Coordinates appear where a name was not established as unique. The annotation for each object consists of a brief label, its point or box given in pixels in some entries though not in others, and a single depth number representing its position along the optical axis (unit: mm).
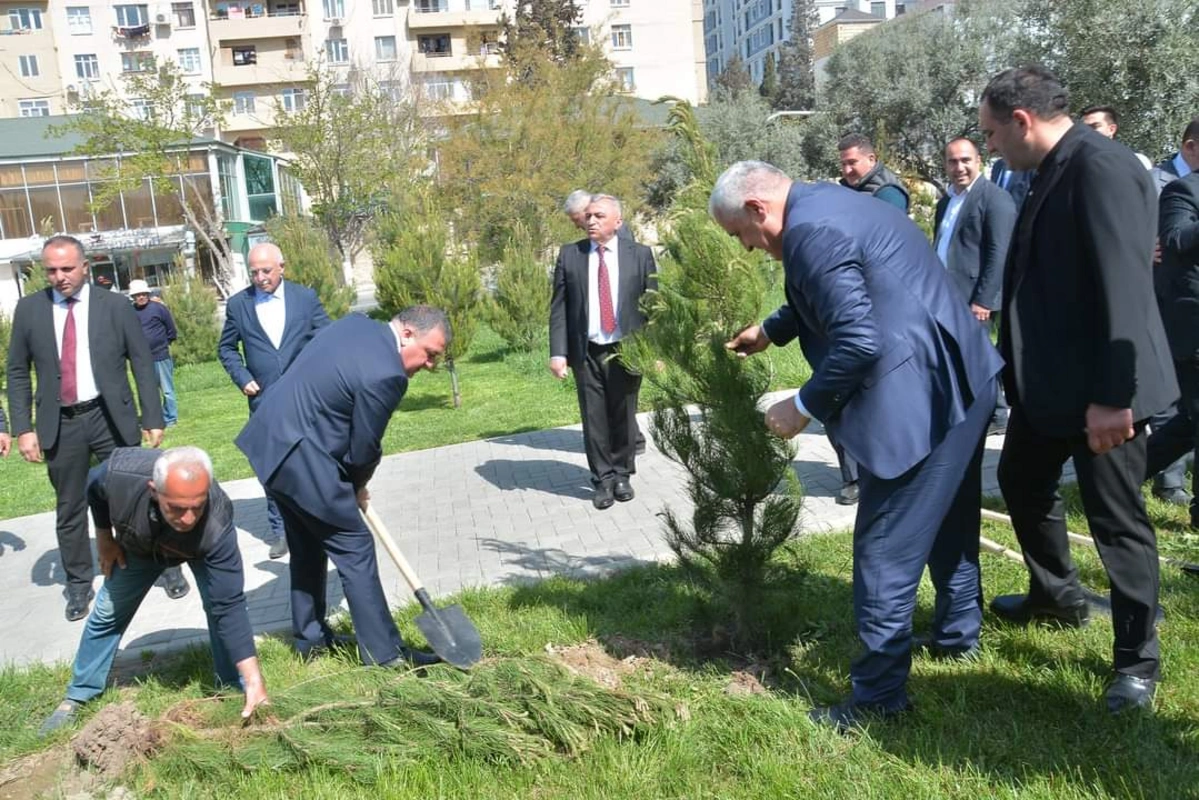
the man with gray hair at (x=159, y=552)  3562
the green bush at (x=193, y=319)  19516
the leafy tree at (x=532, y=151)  26156
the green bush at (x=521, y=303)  15766
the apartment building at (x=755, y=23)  80062
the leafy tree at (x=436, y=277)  12031
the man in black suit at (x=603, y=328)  6695
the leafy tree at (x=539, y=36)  28891
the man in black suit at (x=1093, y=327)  2961
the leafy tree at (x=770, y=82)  66562
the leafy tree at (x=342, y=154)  28469
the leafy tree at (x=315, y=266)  19031
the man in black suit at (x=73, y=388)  5492
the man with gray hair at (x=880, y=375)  3004
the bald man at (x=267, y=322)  6293
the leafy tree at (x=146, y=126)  27953
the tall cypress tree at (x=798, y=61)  63156
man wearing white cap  12903
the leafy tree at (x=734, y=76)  65812
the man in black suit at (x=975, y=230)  6160
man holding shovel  3965
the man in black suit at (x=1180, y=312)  4535
